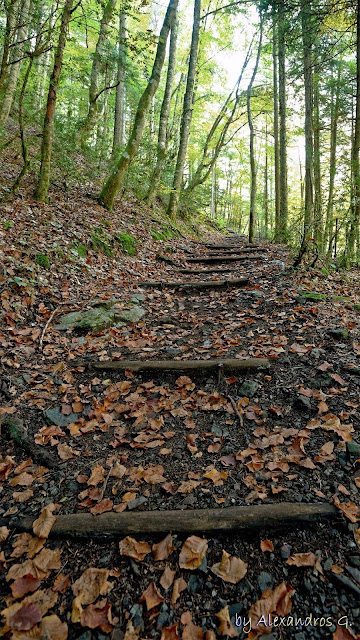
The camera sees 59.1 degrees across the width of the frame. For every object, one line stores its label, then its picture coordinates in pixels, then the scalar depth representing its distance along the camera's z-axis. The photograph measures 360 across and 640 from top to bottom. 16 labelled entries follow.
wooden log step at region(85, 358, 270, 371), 3.52
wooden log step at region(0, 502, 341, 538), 1.99
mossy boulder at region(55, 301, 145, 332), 4.62
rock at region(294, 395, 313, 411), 2.97
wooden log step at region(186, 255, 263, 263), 8.98
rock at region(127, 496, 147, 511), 2.21
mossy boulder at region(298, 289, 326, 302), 4.98
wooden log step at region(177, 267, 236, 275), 7.78
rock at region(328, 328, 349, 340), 3.89
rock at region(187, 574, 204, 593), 1.76
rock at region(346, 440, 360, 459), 2.43
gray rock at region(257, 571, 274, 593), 1.75
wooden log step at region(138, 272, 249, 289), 6.38
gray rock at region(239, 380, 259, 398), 3.27
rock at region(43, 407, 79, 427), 3.04
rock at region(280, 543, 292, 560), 1.86
